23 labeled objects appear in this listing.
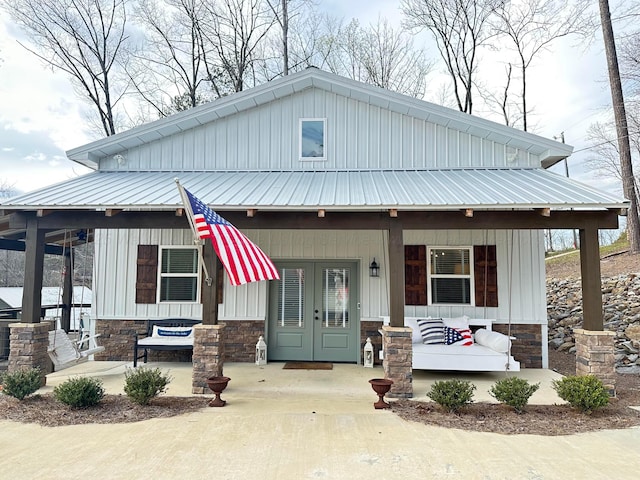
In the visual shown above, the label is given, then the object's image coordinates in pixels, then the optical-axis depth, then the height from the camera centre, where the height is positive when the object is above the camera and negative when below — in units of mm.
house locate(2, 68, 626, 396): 8383 +988
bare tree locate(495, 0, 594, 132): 16281 +10225
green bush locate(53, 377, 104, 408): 5555 -1392
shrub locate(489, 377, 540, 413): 5469 -1351
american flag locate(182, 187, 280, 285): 5090 +457
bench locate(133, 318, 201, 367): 7941 -981
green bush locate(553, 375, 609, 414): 5359 -1324
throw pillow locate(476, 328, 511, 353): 7156 -917
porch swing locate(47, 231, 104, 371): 7020 -1108
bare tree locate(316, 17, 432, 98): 18359 +9859
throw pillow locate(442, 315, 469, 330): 8016 -665
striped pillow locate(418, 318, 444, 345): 7699 -797
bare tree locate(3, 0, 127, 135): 15469 +9186
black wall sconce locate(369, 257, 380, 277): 8547 +317
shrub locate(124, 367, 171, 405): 5672 -1328
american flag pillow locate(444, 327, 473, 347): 7621 -900
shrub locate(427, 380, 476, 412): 5445 -1371
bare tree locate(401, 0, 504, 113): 17172 +10326
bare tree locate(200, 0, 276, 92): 17297 +10273
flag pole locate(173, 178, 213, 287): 5116 +858
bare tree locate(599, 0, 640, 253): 13594 +5286
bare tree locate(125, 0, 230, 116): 17250 +9111
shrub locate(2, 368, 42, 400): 5828 -1342
